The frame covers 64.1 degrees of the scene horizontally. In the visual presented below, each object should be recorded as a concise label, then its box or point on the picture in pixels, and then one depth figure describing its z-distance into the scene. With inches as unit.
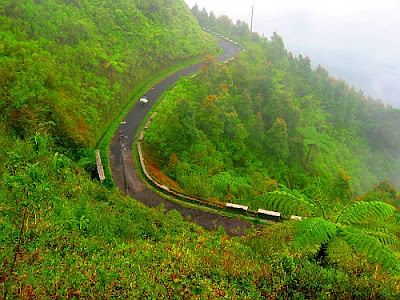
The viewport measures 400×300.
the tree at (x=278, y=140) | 989.1
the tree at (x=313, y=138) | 1021.2
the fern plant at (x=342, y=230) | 327.3
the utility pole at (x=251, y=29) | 1723.5
